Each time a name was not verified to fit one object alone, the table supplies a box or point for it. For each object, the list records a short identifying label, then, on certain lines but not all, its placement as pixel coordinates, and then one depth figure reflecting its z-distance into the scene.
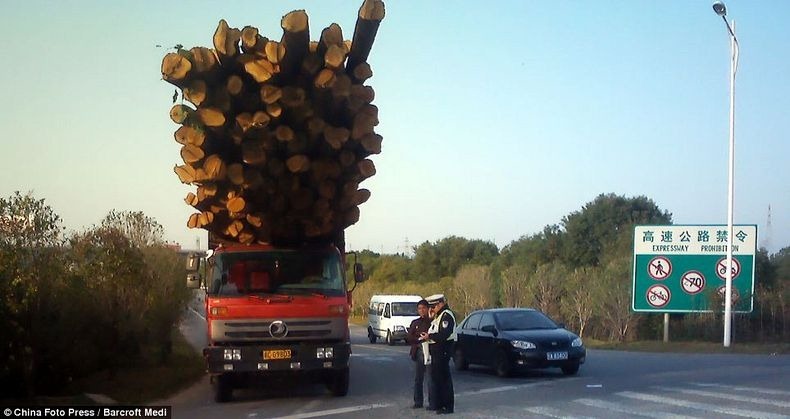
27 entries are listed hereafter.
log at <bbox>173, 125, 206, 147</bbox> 13.26
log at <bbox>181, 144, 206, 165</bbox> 13.47
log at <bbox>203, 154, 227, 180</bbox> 13.45
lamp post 27.39
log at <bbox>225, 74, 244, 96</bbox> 13.11
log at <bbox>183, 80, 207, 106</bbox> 12.96
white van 36.16
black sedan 18.41
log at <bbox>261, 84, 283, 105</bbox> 13.17
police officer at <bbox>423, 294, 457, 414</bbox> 13.24
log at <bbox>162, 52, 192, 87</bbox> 12.75
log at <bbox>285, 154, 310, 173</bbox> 13.71
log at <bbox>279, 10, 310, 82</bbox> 12.76
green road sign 29.55
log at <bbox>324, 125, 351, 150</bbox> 13.63
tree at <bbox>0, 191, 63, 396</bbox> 14.77
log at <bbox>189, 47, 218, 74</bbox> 12.93
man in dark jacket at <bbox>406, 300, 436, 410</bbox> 13.84
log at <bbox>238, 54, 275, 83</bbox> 13.13
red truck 14.56
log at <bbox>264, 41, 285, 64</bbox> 13.05
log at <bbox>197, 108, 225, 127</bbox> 13.01
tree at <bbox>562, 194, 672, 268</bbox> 67.81
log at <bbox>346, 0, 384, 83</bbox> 12.70
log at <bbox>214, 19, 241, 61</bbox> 13.11
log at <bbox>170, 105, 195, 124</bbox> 13.22
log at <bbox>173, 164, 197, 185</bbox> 13.80
